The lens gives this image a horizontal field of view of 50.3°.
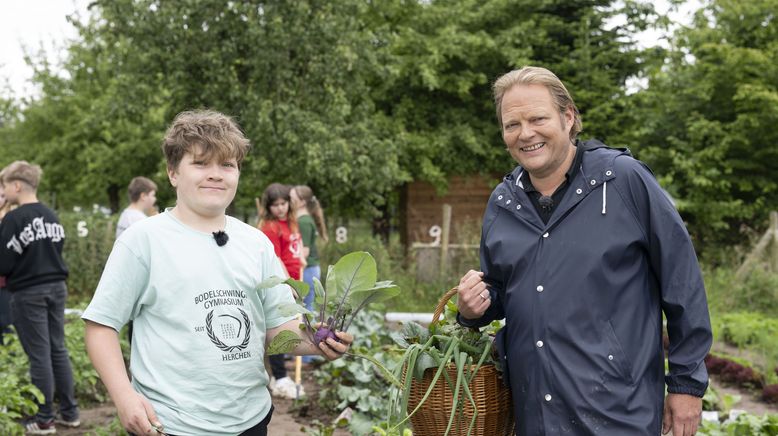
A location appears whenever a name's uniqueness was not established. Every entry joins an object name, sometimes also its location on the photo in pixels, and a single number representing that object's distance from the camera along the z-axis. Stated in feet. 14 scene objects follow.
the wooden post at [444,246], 41.35
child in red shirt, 22.97
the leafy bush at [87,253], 43.55
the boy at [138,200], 22.62
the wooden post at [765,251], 38.86
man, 7.92
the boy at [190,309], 8.02
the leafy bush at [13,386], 15.25
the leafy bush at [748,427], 14.90
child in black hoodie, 19.01
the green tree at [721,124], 50.06
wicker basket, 8.60
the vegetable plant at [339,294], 8.29
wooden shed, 61.67
